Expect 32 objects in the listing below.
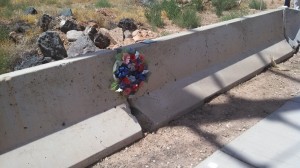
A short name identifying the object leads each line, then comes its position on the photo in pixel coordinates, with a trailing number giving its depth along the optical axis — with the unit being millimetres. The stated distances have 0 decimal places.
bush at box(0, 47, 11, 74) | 5000
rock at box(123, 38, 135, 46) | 6430
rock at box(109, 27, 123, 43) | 6546
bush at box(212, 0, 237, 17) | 9107
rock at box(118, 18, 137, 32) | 7259
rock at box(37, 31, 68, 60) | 5582
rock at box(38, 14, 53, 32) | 6882
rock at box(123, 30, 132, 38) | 6801
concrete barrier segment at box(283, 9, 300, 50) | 5283
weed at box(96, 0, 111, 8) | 9245
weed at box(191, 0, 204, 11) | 9118
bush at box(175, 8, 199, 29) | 7485
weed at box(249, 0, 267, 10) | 9174
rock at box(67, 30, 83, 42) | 6477
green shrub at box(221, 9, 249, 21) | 7171
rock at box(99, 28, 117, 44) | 6459
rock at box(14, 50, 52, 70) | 5060
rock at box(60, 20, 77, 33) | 6853
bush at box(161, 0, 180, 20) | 8174
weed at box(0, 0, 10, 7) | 9171
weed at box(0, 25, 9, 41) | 6204
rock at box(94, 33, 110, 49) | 6262
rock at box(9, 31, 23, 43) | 6333
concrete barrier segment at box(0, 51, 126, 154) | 2481
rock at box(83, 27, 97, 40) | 6447
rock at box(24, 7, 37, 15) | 7973
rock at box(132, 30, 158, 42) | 6646
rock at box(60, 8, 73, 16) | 7583
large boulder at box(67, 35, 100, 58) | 5576
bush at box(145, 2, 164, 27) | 7618
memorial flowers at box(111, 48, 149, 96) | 3117
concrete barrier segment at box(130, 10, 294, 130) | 3412
